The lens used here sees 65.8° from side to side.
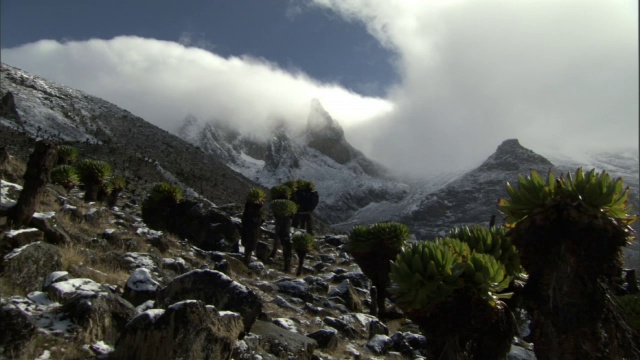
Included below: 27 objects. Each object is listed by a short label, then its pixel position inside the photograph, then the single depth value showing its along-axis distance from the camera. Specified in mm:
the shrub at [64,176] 22994
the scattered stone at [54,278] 7699
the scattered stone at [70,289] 7342
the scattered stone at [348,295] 18406
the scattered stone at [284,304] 14206
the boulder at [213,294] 8375
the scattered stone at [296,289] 16656
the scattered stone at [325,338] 11109
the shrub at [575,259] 7211
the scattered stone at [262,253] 27938
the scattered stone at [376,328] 14227
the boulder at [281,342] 8727
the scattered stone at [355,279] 23828
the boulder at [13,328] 5664
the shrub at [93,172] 24016
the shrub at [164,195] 24141
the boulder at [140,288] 8586
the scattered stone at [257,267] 22016
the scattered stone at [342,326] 13383
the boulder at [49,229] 9867
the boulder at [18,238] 8047
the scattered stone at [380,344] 12367
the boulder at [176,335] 6305
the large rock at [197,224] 24016
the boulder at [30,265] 7422
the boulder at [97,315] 6738
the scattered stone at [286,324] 11453
